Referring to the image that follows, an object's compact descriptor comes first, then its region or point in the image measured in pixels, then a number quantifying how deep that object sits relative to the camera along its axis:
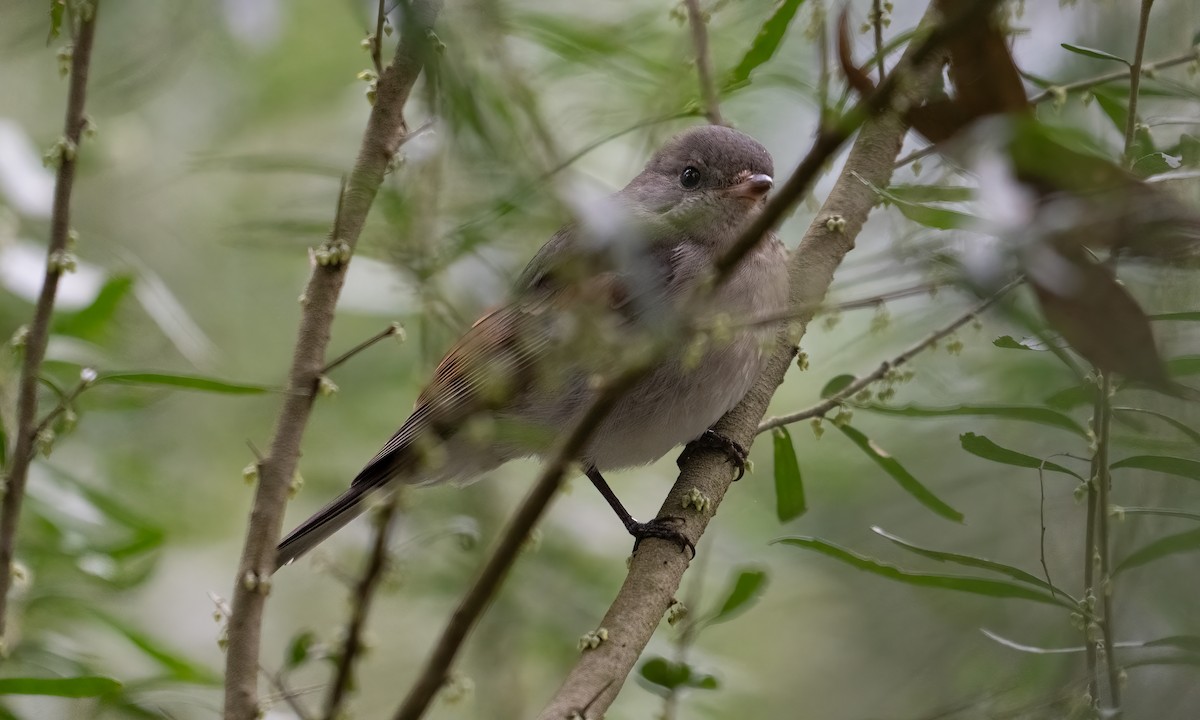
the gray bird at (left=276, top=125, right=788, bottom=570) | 6.33
